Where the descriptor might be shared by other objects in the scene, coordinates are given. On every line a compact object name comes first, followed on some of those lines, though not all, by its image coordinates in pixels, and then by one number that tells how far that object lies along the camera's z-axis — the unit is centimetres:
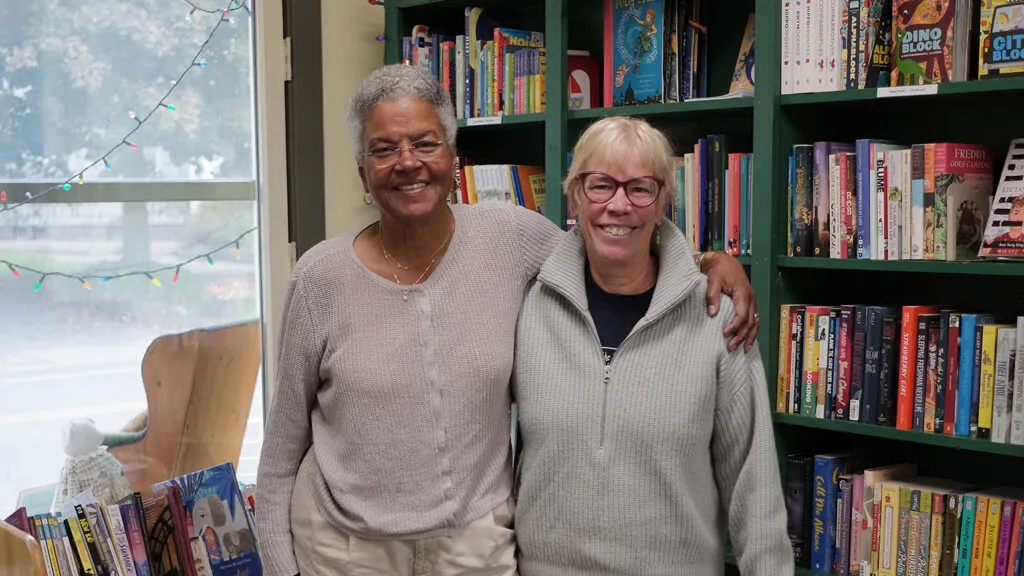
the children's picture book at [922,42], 210
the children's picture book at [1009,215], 203
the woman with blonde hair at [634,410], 155
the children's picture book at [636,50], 260
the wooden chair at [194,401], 281
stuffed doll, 265
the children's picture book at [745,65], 250
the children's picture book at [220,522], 257
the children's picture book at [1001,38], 199
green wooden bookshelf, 224
